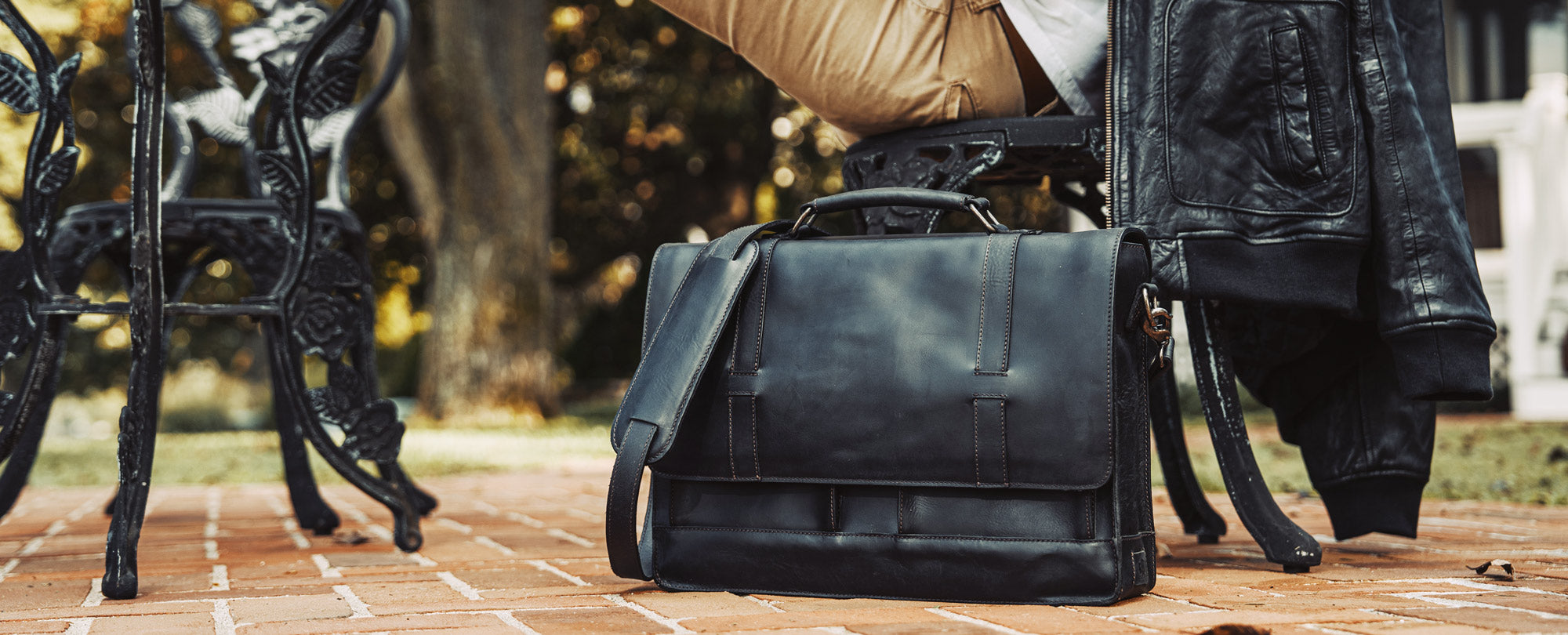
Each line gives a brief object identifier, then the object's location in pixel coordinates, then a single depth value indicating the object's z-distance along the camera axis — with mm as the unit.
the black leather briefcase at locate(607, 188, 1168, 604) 1771
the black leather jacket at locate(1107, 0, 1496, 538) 2039
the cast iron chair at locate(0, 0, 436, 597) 2227
